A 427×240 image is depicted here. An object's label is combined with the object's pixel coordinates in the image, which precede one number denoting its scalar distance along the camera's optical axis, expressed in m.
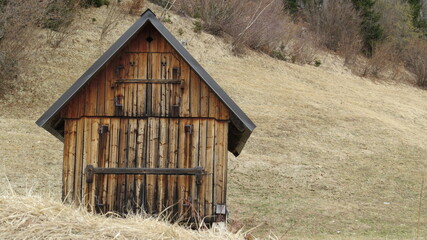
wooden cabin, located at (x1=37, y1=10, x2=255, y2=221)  12.70
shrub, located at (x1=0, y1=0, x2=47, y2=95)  30.03
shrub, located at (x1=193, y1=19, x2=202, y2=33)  46.22
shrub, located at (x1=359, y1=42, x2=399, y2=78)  53.97
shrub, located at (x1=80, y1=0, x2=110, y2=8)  43.86
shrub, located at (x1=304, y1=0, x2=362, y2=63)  57.22
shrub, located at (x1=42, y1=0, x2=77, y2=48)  37.22
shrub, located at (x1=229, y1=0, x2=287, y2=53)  48.12
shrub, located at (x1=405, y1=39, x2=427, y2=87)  54.99
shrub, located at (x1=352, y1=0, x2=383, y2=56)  59.41
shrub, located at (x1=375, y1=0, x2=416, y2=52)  60.84
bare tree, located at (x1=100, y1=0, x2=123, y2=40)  40.25
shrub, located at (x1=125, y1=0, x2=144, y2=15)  45.09
